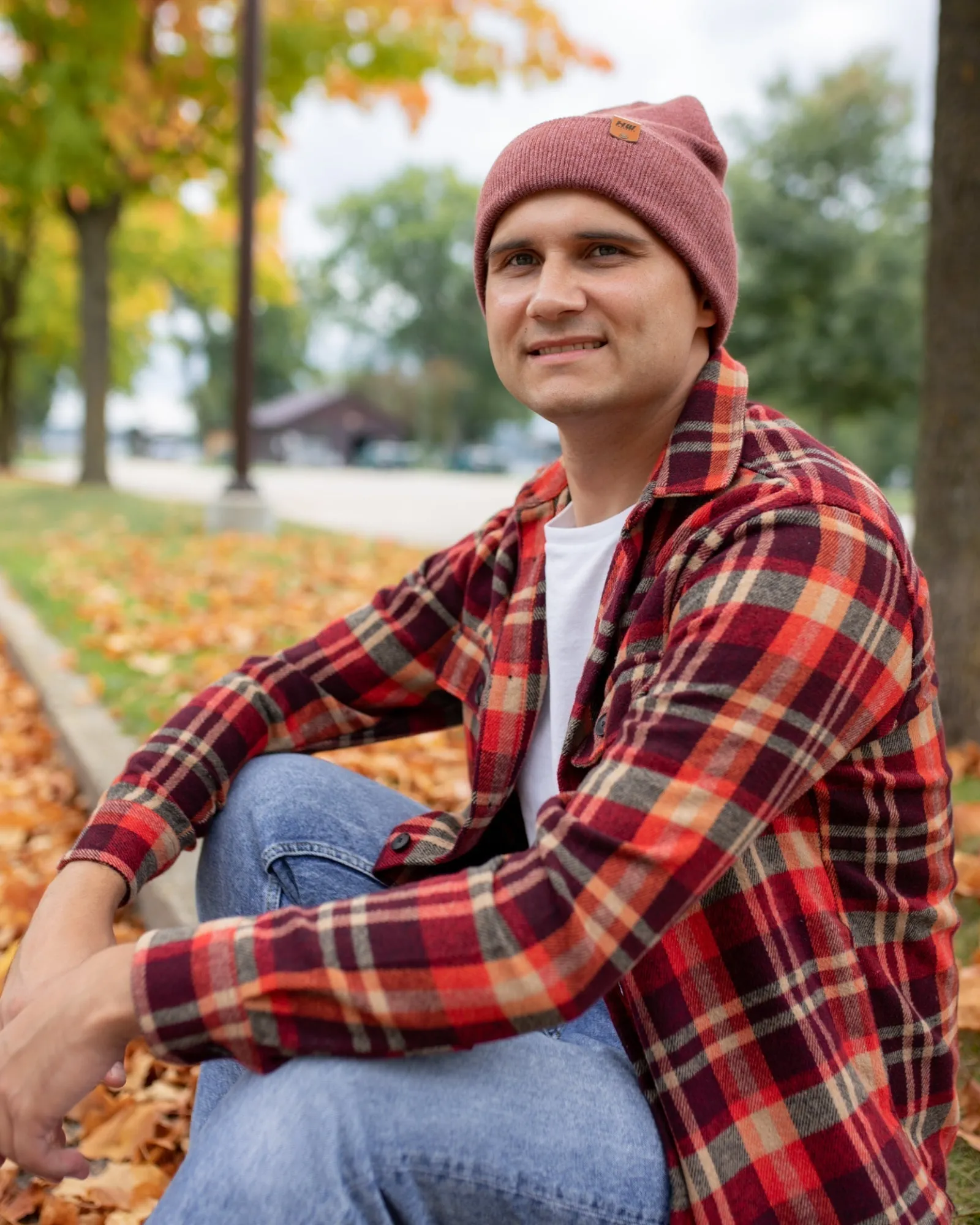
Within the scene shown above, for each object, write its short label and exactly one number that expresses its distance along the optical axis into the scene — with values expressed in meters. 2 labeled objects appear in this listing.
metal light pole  10.26
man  1.25
